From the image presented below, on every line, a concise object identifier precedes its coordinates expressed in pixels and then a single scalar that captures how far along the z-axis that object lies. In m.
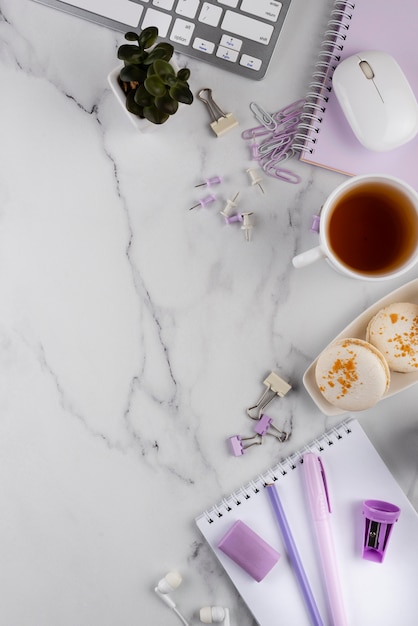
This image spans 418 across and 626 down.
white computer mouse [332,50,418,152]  0.75
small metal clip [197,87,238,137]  0.83
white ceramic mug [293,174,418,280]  0.74
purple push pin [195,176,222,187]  0.83
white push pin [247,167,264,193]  0.83
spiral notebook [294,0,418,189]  0.81
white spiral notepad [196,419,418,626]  0.83
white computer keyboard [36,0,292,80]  0.80
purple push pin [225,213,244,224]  0.83
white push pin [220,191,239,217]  0.83
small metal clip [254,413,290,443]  0.83
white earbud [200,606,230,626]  0.84
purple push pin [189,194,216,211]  0.83
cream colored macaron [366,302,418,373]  0.78
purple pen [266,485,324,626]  0.83
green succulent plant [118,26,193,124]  0.70
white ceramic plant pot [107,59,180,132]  0.76
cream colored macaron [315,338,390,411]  0.77
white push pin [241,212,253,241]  0.83
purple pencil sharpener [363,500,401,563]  0.81
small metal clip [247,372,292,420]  0.84
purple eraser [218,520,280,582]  0.82
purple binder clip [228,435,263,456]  0.83
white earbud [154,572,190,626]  0.83
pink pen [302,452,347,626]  0.82
